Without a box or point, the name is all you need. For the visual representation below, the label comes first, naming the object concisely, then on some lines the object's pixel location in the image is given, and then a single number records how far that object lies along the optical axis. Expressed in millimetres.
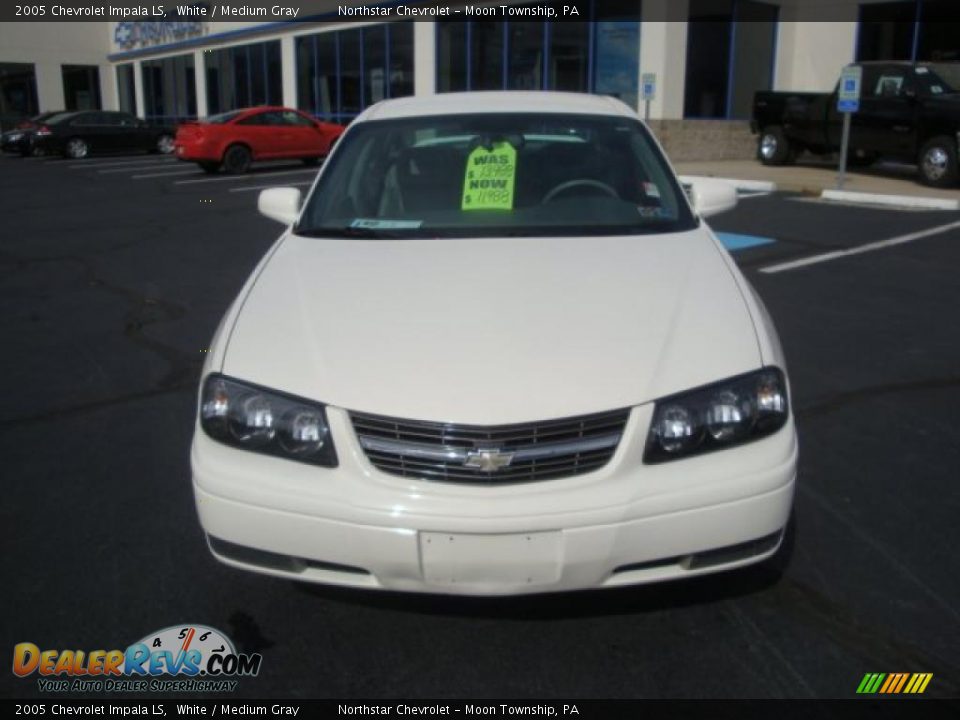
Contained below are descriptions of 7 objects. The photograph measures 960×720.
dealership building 18469
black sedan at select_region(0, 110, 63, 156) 25938
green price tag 3730
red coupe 18719
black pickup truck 13547
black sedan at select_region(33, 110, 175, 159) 25359
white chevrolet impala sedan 2328
